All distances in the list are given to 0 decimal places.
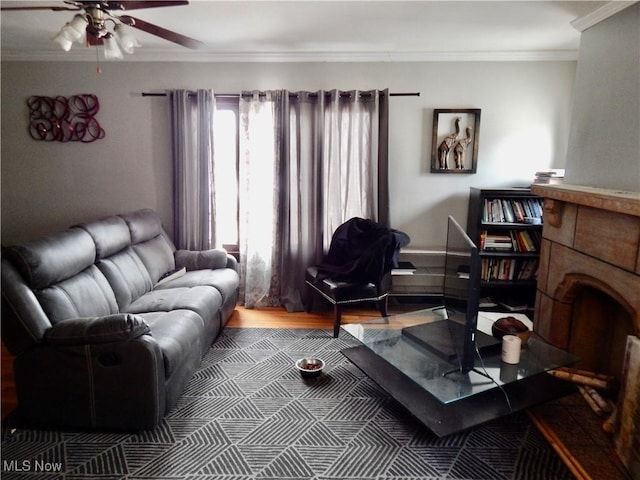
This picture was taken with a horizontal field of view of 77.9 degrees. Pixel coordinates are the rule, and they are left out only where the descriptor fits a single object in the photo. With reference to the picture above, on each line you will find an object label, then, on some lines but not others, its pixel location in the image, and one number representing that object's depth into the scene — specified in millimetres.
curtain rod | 3863
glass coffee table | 1992
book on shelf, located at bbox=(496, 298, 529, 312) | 3797
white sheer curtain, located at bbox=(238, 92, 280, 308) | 3855
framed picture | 3881
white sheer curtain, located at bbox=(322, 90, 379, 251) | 3818
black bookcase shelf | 3715
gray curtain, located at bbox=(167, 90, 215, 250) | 3826
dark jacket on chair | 3475
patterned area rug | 1884
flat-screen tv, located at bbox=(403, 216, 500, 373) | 1833
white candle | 2266
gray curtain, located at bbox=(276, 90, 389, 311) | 3818
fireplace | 1934
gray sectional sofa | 2041
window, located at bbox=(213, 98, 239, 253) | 3955
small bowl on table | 2479
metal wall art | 3928
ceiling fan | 1905
